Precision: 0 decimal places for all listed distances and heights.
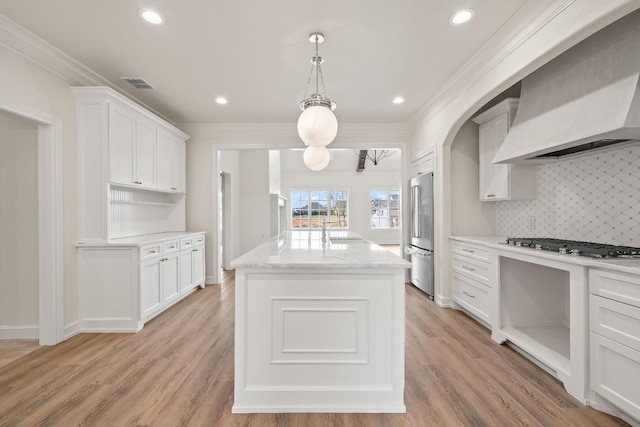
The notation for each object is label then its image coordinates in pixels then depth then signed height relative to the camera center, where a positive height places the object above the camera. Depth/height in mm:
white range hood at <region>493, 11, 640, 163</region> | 1838 +815
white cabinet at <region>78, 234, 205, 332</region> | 3137 -749
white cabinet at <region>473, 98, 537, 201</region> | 3328 +513
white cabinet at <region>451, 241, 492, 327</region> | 3154 -745
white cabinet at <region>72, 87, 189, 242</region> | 3131 +592
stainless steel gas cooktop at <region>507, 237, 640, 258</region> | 1934 -251
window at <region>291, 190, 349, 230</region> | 11492 +300
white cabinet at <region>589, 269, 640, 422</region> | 1666 -737
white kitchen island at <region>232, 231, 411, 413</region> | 1873 -755
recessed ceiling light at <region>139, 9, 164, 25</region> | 2260 +1507
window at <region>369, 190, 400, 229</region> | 11586 +182
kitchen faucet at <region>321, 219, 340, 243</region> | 3007 -227
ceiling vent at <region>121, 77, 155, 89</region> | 3395 +1527
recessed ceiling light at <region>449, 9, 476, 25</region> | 2271 +1505
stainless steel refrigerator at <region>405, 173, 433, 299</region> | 4254 -264
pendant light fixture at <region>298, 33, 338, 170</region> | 2312 +716
